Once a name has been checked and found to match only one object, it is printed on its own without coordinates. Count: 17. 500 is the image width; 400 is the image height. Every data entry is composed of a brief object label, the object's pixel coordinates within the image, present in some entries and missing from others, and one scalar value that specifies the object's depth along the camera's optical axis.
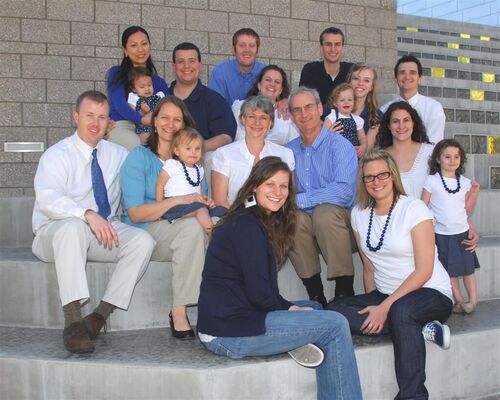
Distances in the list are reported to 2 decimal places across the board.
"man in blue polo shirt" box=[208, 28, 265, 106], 4.73
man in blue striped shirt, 3.34
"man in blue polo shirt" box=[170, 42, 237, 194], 4.25
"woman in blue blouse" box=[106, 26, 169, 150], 4.12
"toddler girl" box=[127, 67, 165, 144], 4.15
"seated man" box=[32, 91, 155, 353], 2.92
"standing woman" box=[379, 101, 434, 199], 3.81
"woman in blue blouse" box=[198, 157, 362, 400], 2.55
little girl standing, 3.62
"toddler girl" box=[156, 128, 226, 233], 3.31
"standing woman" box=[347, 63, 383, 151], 4.38
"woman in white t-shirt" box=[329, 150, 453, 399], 2.85
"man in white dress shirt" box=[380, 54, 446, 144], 4.37
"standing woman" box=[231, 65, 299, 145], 4.34
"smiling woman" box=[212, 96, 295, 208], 3.56
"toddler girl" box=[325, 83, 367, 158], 4.21
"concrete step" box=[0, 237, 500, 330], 3.24
